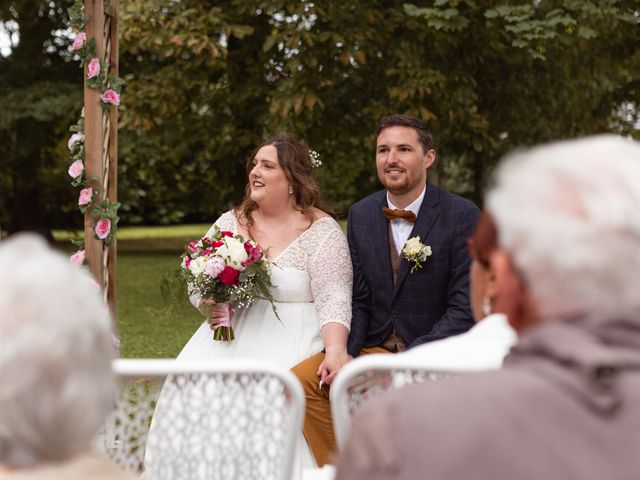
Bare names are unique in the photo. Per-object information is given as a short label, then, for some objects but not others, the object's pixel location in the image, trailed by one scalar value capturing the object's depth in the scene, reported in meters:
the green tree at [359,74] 11.07
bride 4.42
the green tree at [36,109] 17.62
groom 4.49
